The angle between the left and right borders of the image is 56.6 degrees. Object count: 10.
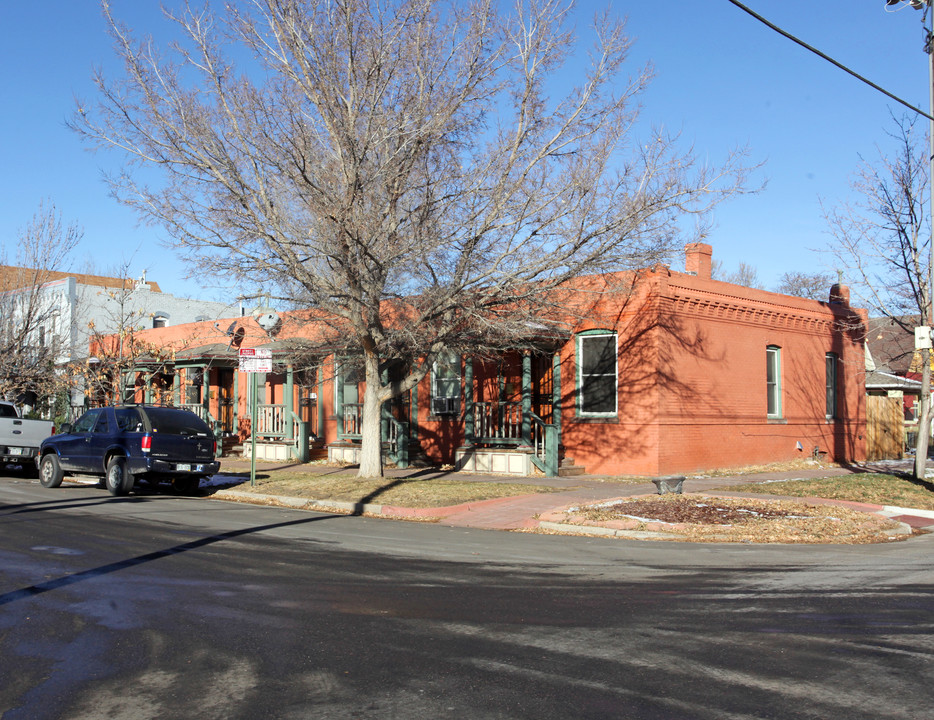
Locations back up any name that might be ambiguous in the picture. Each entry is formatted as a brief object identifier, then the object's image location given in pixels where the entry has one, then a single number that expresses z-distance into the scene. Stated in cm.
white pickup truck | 2141
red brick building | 1964
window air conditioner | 2241
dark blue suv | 1698
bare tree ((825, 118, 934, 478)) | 1814
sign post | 1777
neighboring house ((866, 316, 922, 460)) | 2755
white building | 3397
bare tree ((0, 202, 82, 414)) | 3047
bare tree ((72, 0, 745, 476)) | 1521
